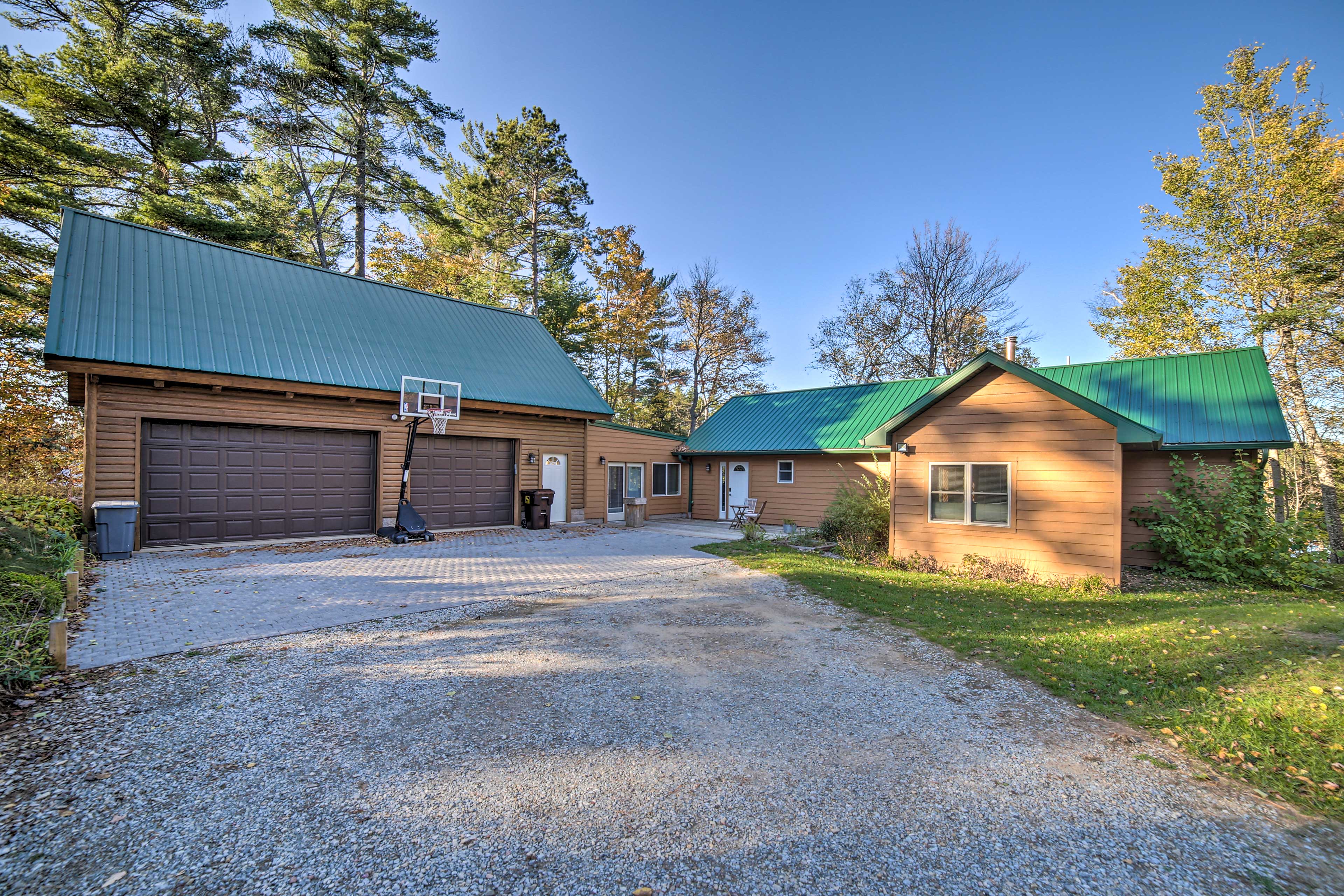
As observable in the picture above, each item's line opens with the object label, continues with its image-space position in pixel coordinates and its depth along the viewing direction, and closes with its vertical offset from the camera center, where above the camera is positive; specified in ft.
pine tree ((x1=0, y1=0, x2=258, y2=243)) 49.98 +34.42
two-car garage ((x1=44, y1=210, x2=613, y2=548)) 31.45 +4.28
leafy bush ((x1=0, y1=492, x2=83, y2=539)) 24.52 -3.01
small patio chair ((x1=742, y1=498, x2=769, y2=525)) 54.75 -5.34
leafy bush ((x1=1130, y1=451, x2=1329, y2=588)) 30.09 -3.71
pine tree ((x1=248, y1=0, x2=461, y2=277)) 59.26 +41.63
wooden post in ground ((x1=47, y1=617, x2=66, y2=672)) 13.82 -4.92
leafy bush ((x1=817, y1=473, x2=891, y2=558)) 37.14 -4.09
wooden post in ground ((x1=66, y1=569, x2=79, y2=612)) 18.81 -4.82
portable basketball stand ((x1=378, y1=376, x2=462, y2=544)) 39.37 +3.11
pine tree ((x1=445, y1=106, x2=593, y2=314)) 77.41 +38.98
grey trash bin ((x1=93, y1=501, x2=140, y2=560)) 28.84 -4.08
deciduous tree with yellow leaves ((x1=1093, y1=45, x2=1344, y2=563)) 49.57 +23.40
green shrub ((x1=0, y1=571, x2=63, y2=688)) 12.94 -4.85
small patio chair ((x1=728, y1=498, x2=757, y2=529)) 53.16 -5.06
